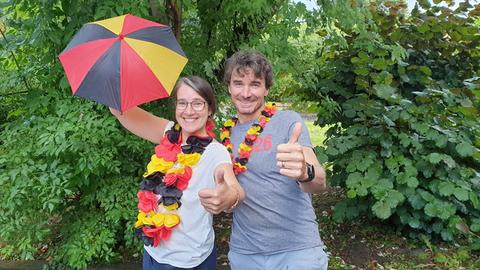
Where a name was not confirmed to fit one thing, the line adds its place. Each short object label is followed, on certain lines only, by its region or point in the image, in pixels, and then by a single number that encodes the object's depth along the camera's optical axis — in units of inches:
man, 79.1
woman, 82.5
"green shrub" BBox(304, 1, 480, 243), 162.2
